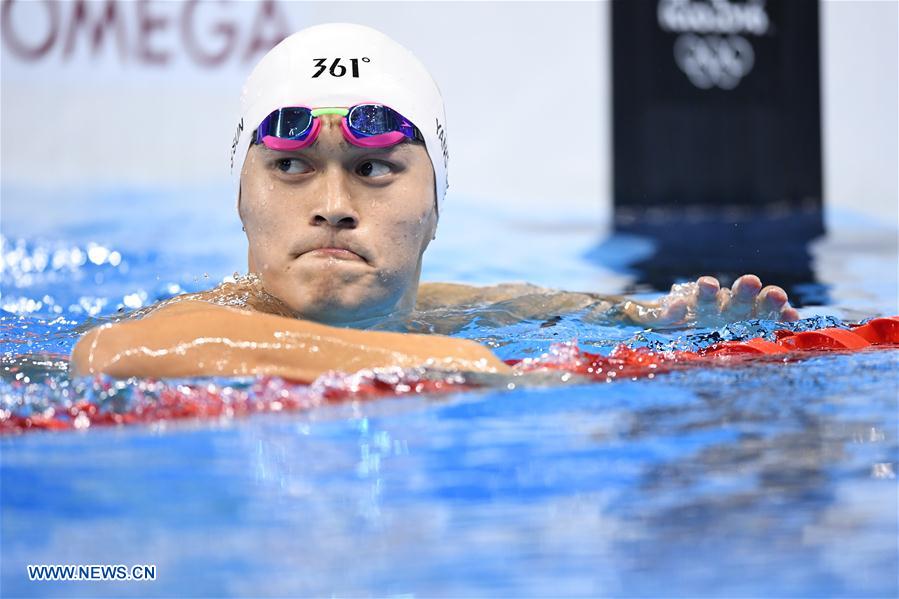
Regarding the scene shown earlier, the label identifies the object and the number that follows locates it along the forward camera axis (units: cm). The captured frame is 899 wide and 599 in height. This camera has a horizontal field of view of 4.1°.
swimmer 892
